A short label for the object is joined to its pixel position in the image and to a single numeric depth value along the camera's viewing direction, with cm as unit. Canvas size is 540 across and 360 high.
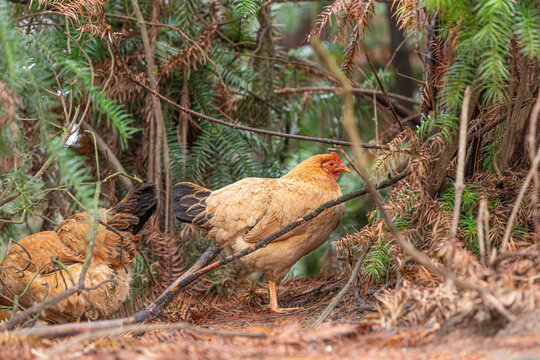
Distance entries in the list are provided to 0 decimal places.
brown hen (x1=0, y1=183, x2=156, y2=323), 627
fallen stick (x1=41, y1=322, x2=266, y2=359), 276
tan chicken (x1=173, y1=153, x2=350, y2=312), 637
